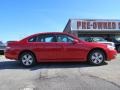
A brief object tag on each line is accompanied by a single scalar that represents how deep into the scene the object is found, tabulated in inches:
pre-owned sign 430.0
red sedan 156.6
